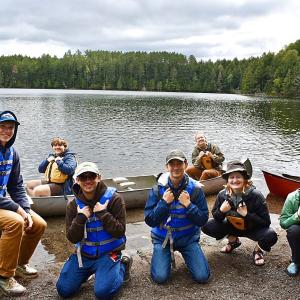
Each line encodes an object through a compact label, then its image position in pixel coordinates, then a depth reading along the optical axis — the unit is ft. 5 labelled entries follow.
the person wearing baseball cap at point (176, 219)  17.80
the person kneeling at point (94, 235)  16.24
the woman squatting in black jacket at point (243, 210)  19.02
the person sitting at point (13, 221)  16.16
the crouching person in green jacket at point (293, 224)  17.89
